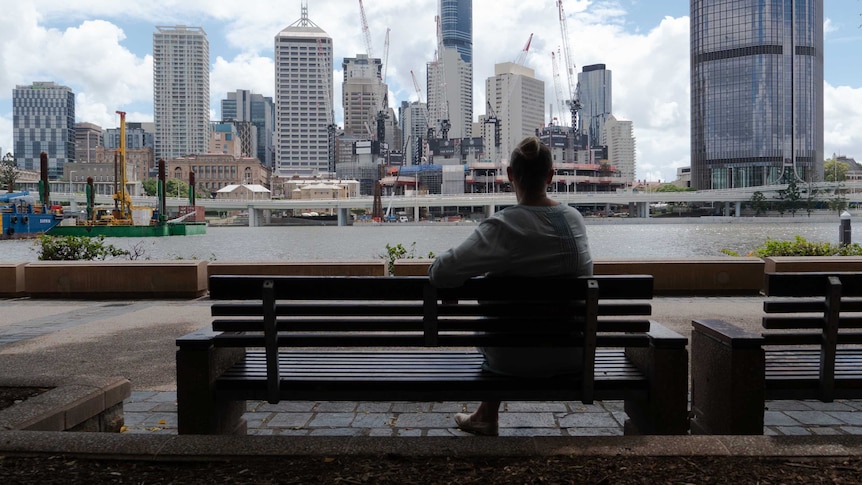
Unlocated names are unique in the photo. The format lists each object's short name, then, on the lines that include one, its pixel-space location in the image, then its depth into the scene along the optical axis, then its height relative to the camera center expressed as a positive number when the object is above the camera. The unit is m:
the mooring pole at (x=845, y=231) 17.95 -0.41
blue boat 72.56 +0.34
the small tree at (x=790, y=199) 114.38 +2.65
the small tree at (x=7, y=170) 115.69 +8.45
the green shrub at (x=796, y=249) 13.30 -0.64
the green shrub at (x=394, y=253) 12.04 -0.62
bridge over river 93.44 +2.34
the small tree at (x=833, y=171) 161.00 +10.05
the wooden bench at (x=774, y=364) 3.50 -0.74
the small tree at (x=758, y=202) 112.38 +2.12
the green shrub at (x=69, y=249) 14.59 -0.57
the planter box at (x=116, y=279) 11.66 -0.96
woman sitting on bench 3.43 -0.15
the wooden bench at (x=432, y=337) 3.43 -0.58
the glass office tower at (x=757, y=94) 155.38 +27.20
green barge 76.50 -0.34
